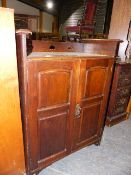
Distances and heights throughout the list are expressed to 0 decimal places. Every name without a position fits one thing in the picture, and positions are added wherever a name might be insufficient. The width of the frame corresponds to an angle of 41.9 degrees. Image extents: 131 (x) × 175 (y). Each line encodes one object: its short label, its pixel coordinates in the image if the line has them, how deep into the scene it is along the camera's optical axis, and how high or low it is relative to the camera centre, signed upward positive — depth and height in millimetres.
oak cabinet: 1297 -549
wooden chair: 4842 +280
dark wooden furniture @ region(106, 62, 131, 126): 2476 -878
